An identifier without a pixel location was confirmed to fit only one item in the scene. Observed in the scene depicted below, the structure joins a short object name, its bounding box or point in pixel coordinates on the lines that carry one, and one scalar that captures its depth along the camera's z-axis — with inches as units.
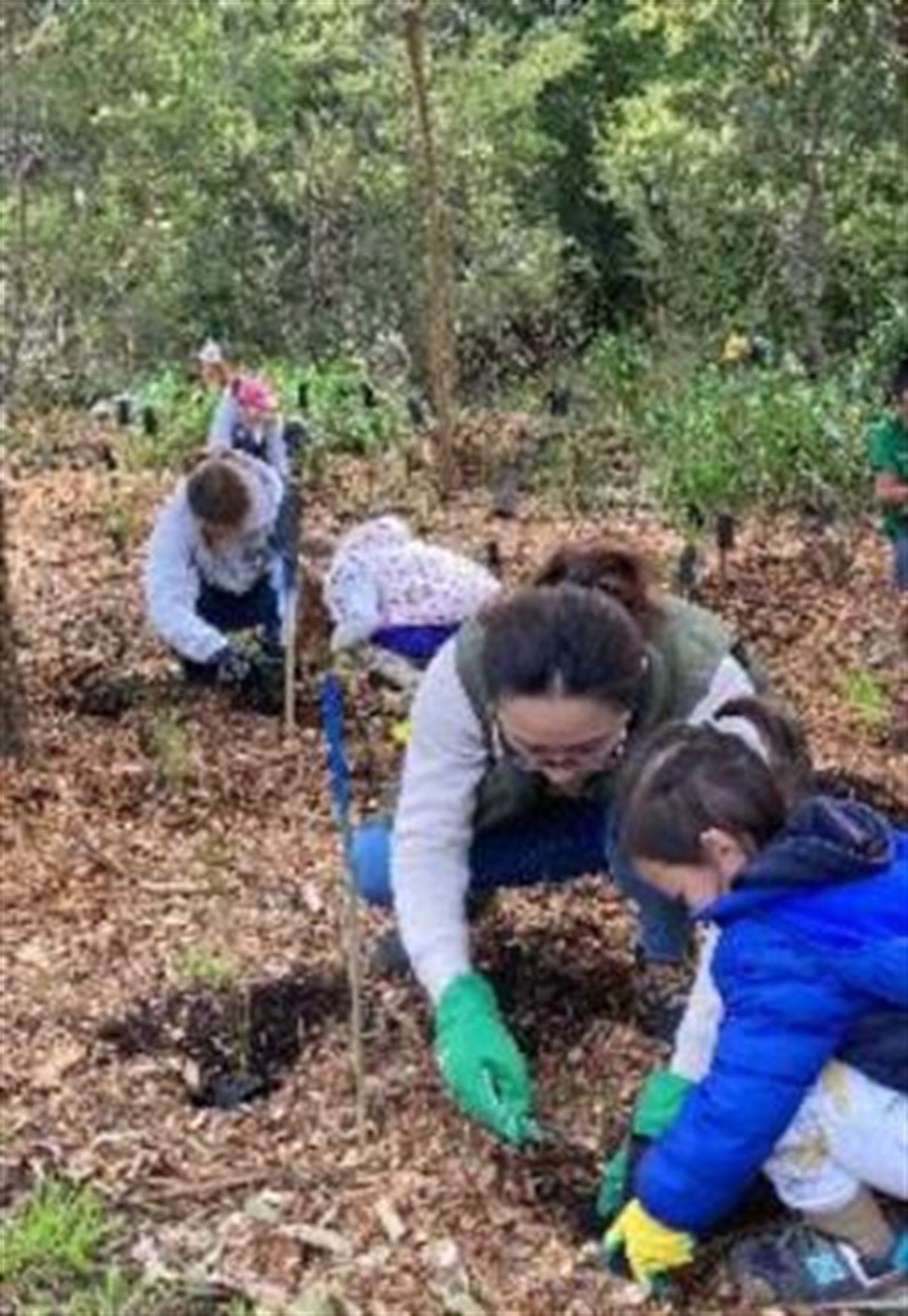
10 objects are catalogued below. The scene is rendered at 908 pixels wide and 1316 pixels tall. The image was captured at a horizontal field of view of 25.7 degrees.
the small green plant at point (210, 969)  151.9
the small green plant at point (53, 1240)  115.0
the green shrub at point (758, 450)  366.0
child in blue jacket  102.2
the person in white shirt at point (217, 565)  230.7
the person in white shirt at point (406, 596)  179.2
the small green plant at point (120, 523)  335.9
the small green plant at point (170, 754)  202.5
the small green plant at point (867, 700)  233.6
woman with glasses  113.9
